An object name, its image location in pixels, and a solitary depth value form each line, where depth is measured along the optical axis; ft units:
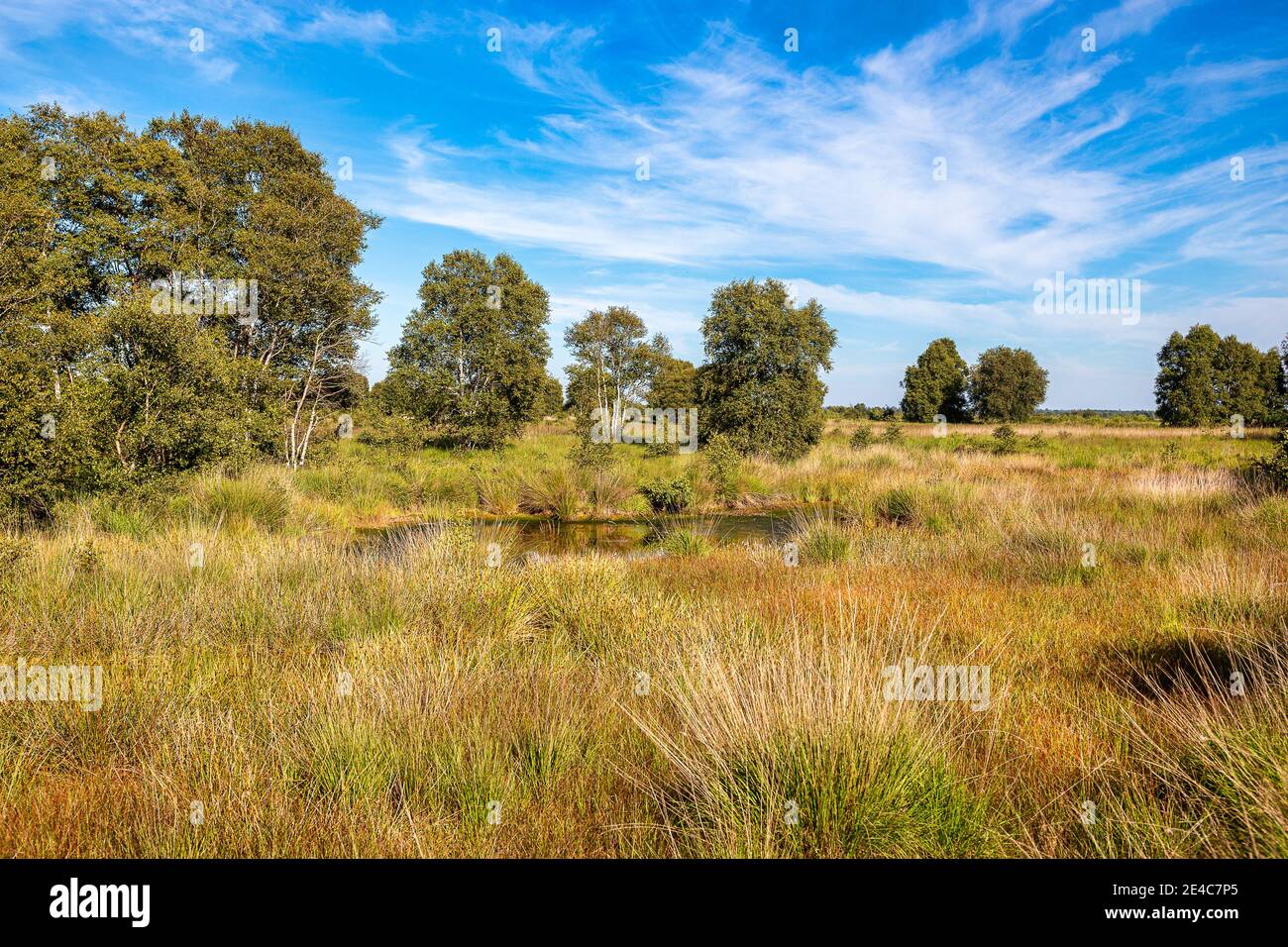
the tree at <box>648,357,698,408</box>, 167.84
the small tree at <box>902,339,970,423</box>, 199.41
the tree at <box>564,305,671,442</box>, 144.46
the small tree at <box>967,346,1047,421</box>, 189.47
